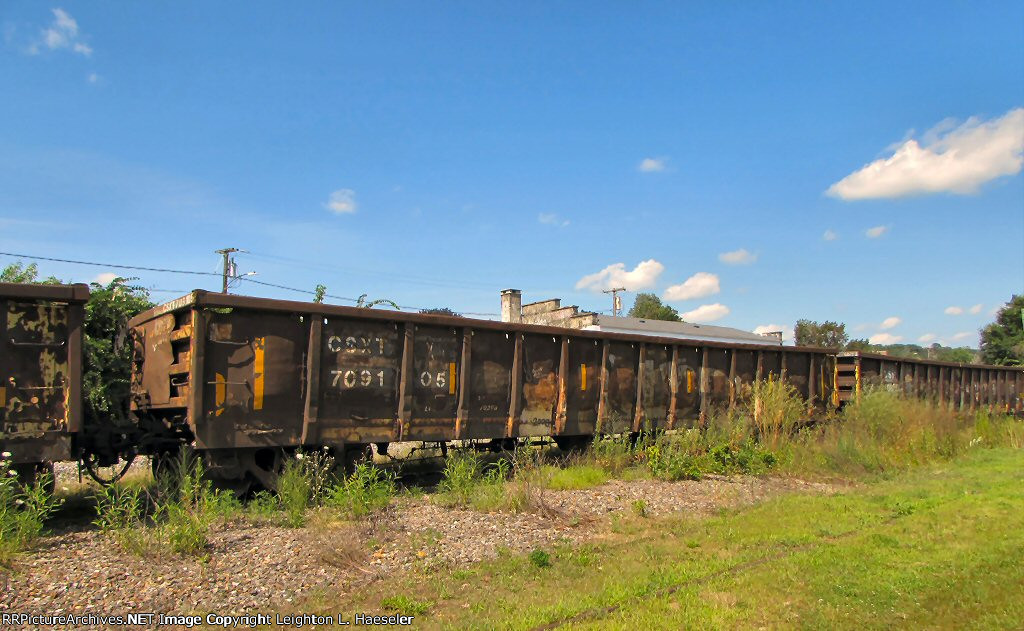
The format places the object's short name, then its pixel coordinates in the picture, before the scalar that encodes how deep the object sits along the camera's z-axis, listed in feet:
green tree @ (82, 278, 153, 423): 26.35
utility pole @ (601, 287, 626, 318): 205.57
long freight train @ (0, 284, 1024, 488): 22.40
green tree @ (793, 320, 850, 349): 228.43
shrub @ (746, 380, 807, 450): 42.45
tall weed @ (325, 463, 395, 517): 23.22
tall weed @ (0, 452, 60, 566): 17.81
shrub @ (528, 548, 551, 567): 19.53
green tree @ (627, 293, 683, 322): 286.68
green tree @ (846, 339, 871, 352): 240.81
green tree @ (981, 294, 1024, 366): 227.40
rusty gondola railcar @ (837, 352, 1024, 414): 59.98
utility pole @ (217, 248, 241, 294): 120.37
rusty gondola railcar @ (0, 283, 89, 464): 21.68
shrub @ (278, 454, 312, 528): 22.94
